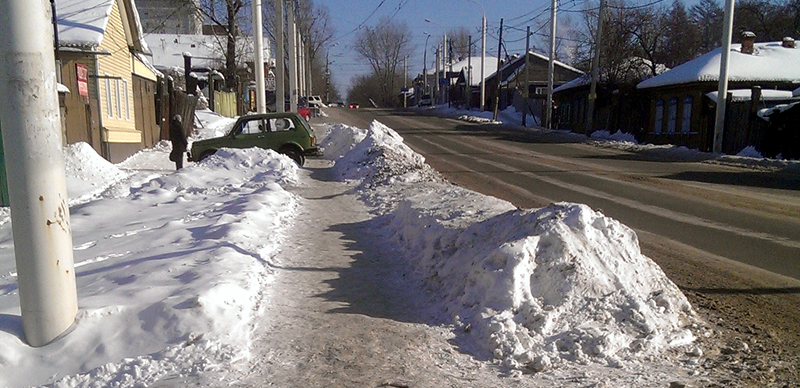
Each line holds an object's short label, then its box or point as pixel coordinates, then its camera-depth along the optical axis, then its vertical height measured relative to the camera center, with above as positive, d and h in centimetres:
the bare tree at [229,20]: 3575 +523
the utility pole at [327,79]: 9841 +469
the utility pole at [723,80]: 2161 +103
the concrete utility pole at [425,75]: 9519 +523
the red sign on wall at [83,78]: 1539 +74
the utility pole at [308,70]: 6161 +378
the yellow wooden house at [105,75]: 1589 +94
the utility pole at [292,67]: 2889 +189
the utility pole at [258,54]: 2003 +176
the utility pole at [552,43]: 3740 +395
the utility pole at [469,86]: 6579 +243
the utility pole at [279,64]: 2283 +190
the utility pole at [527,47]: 4456 +446
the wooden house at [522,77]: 6062 +325
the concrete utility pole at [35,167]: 416 -42
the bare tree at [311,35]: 4138 +698
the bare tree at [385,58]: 9204 +823
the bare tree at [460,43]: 9856 +1078
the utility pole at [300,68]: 4526 +310
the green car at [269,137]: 1617 -78
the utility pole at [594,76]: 3144 +173
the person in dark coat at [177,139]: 1527 -80
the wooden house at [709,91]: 2339 +81
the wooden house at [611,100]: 3325 +51
